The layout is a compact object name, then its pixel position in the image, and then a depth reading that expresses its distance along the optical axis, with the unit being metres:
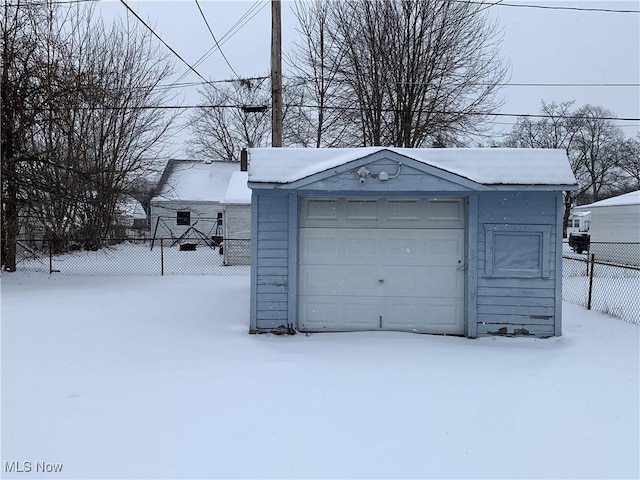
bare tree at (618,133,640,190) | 52.06
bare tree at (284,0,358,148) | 21.14
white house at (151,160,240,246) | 31.31
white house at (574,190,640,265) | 20.73
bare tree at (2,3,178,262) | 12.80
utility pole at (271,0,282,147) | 12.11
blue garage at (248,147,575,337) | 7.34
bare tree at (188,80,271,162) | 41.53
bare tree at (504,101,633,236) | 49.53
